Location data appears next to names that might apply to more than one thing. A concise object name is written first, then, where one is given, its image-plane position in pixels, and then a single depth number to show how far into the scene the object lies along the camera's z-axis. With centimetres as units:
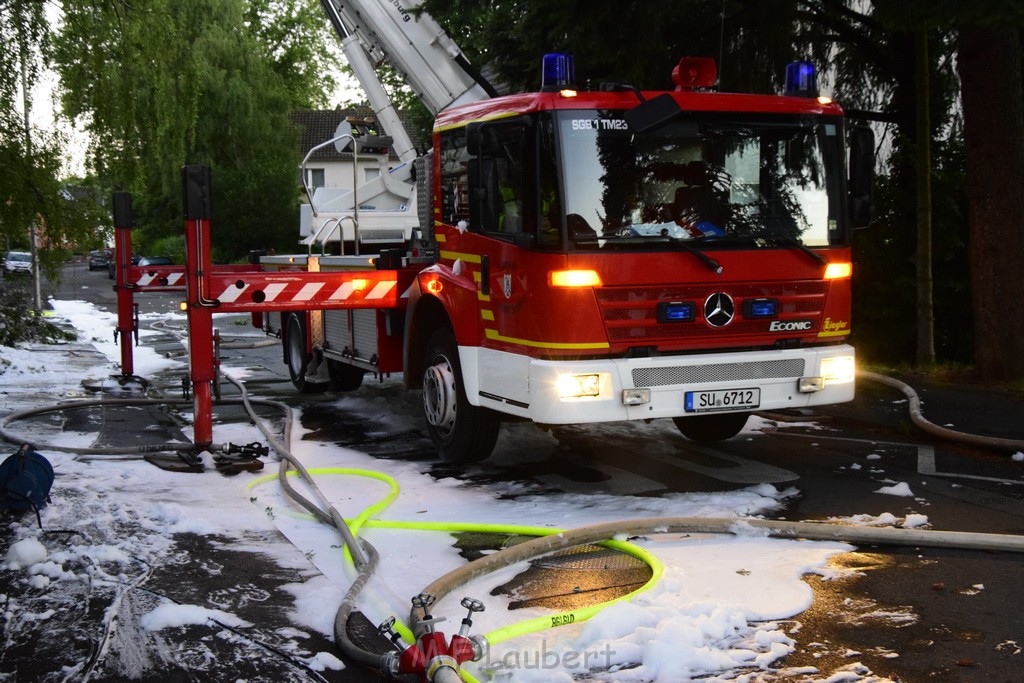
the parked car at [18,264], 1749
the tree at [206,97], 1253
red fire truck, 688
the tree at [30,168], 1073
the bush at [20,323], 1748
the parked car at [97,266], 5772
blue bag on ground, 632
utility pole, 1075
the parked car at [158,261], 4975
